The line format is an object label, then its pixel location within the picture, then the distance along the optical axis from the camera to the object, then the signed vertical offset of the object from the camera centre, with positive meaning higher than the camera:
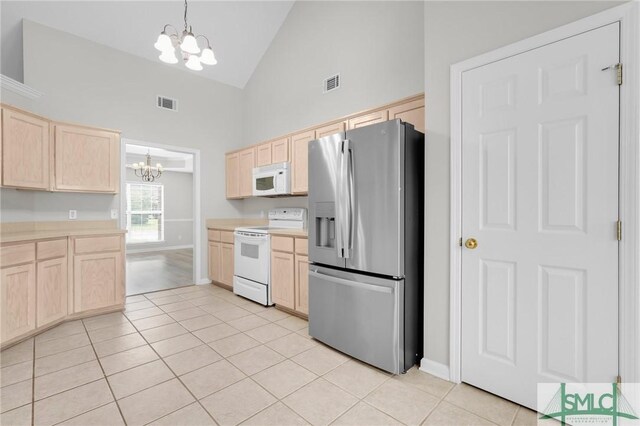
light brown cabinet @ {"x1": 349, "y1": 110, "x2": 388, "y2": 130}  3.03 +1.02
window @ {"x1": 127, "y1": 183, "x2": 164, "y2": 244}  8.87 +0.01
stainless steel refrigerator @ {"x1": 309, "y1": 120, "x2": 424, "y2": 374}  2.19 -0.26
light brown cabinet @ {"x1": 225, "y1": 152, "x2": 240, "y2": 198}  5.11 +0.69
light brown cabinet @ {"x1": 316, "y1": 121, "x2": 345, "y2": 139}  3.45 +1.02
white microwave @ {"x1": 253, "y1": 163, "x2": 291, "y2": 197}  4.06 +0.48
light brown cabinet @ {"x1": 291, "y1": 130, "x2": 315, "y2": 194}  3.84 +0.70
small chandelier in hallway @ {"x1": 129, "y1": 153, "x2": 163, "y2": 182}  7.54 +1.20
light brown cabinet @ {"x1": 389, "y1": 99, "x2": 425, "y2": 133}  2.73 +0.98
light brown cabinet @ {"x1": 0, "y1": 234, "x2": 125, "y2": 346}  2.64 -0.74
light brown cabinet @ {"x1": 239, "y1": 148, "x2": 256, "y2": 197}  4.78 +0.71
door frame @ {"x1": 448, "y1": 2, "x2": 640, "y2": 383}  1.46 +0.15
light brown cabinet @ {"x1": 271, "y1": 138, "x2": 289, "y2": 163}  4.14 +0.91
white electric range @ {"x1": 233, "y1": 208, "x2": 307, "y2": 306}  3.79 -0.60
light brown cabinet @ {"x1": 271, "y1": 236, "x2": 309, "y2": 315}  3.32 -0.75
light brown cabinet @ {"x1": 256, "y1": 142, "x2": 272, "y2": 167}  4.44 +0.91
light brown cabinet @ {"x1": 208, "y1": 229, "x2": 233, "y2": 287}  4.58 -0.73
